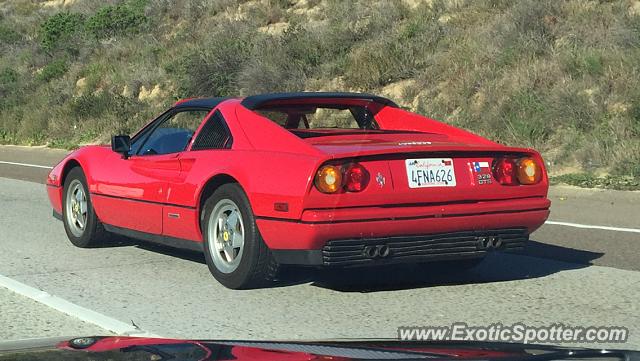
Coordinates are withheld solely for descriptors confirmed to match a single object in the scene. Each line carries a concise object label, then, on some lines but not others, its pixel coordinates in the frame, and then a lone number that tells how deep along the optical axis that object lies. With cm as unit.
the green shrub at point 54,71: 3406
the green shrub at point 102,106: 2786
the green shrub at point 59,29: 3638
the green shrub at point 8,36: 4066
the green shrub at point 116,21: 3497
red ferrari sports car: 645
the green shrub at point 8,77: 3502
